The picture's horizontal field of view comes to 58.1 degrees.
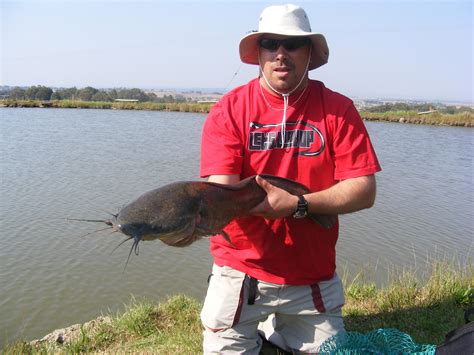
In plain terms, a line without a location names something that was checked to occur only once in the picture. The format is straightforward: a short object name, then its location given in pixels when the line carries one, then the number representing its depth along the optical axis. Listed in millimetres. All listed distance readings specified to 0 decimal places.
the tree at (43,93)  53719
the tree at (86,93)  56750
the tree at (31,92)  53850
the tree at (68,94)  56231
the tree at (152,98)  60425
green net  2814
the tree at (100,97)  56594
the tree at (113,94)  58875
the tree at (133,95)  61262
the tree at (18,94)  53094
